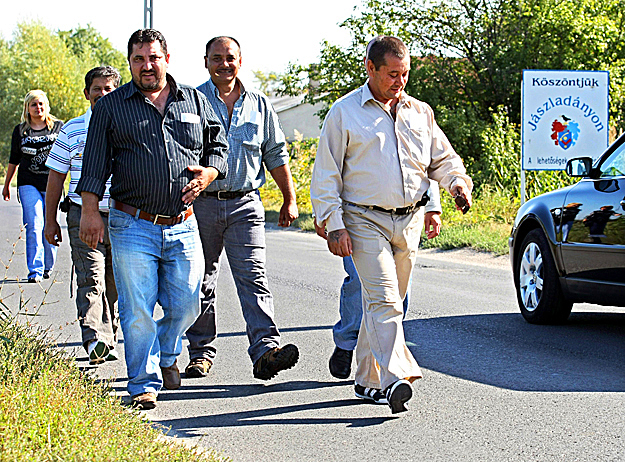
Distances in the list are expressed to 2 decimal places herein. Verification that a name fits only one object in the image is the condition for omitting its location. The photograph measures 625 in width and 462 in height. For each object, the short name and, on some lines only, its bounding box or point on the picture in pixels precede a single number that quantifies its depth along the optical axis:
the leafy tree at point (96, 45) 87.75
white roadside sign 14.98
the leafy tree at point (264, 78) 84.62
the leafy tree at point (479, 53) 21.55
